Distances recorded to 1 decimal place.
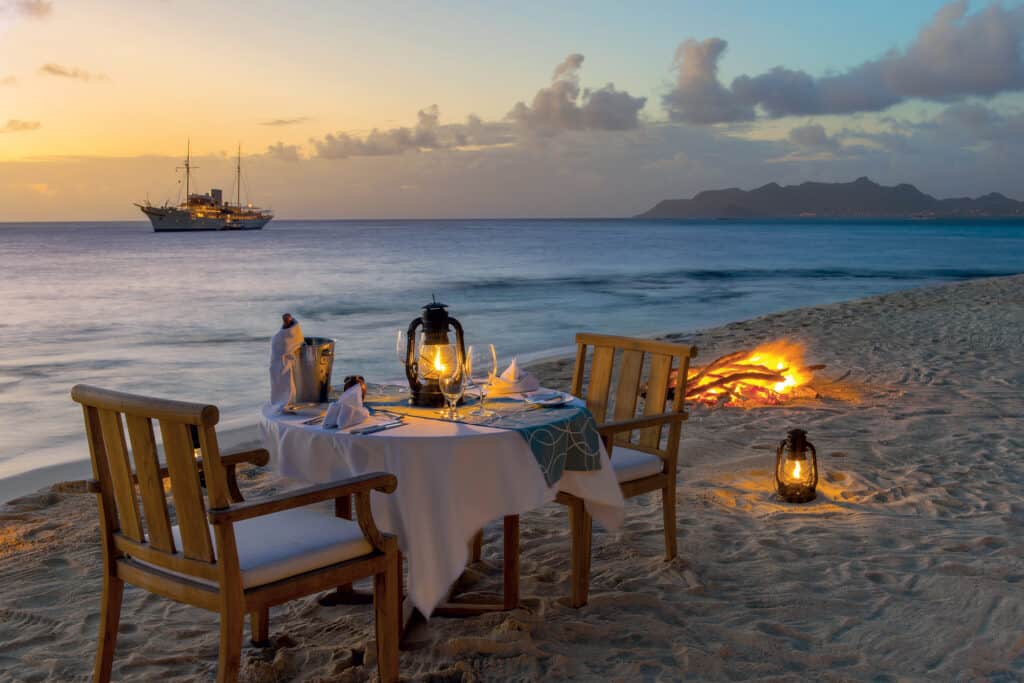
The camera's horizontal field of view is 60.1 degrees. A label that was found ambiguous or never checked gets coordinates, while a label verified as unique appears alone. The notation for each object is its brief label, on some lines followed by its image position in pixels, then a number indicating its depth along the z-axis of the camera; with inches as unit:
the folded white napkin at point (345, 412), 114.4
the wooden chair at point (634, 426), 135.6
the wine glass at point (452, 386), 122.5
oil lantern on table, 129.3
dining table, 110.2
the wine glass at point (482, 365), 125.6
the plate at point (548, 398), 129.0
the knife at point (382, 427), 112.7
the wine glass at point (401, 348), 131.3
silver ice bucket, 128.4
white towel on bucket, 126.0
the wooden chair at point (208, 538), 93.0
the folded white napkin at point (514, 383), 139.3
